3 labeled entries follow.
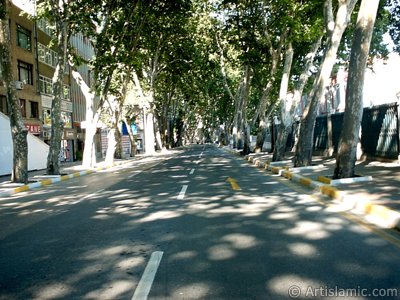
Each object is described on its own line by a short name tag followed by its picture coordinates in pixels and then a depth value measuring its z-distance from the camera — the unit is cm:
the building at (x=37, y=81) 3002
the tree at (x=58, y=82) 1881
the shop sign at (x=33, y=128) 3077
